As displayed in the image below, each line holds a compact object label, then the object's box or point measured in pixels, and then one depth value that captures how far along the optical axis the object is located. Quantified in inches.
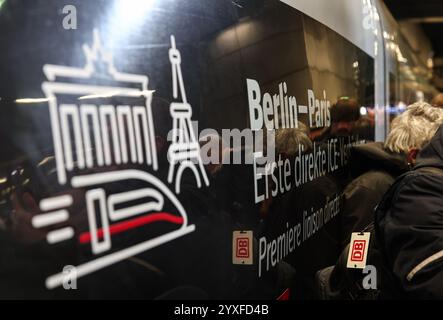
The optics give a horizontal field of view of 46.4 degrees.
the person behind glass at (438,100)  126.0
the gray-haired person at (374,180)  72.3
